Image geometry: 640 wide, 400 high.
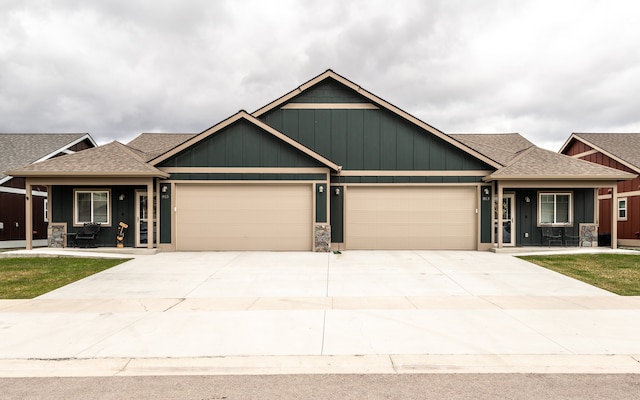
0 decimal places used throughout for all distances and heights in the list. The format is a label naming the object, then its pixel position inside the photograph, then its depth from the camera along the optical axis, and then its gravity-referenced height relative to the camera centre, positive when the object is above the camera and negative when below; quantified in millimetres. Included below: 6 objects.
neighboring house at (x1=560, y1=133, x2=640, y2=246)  21156 +1628
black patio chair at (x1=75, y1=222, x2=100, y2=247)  15727 -1411
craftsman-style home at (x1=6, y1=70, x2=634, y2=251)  15539 +557
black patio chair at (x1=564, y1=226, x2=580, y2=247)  16594 -1493
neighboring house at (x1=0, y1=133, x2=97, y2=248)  21016 +1013
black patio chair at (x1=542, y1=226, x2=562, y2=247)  16547 -1482
